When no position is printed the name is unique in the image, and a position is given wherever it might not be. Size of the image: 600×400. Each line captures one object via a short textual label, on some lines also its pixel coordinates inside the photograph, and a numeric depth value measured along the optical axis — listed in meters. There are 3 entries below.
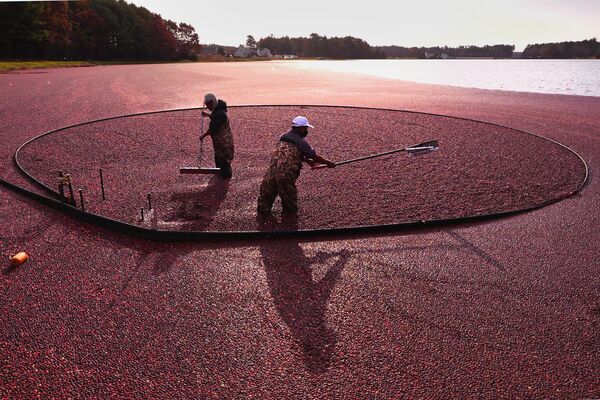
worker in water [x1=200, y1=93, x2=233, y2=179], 9.09
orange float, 5.63
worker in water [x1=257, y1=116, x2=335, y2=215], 7.12
